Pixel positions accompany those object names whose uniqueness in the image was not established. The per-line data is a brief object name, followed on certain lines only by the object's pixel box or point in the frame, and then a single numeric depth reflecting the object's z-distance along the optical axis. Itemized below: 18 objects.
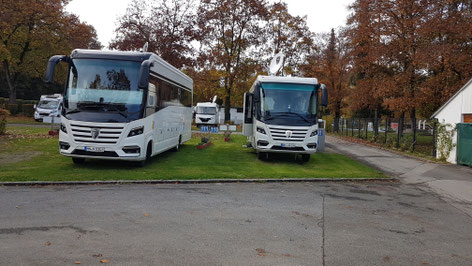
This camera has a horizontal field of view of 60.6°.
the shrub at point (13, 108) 41.49
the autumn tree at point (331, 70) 47.81
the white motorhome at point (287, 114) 14.41
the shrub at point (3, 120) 20.00
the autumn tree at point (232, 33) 43.03
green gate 15.95
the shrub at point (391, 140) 25.64
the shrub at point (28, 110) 43.19
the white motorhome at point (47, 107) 35.70
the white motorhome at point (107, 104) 11.21
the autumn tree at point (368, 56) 27.75
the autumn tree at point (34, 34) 38.88
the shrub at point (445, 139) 17.44
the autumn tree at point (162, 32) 32.22
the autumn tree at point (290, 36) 47.81
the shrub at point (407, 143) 23.41
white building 16.49
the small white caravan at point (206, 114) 38.00
